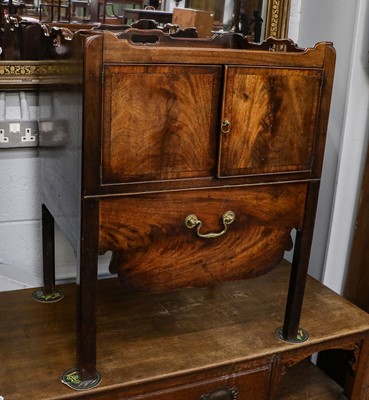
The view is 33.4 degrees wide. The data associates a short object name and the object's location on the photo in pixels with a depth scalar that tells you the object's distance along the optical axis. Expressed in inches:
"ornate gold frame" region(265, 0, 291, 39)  88.2
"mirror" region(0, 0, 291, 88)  73.9
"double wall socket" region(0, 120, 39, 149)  74.4
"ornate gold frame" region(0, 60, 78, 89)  73.4
